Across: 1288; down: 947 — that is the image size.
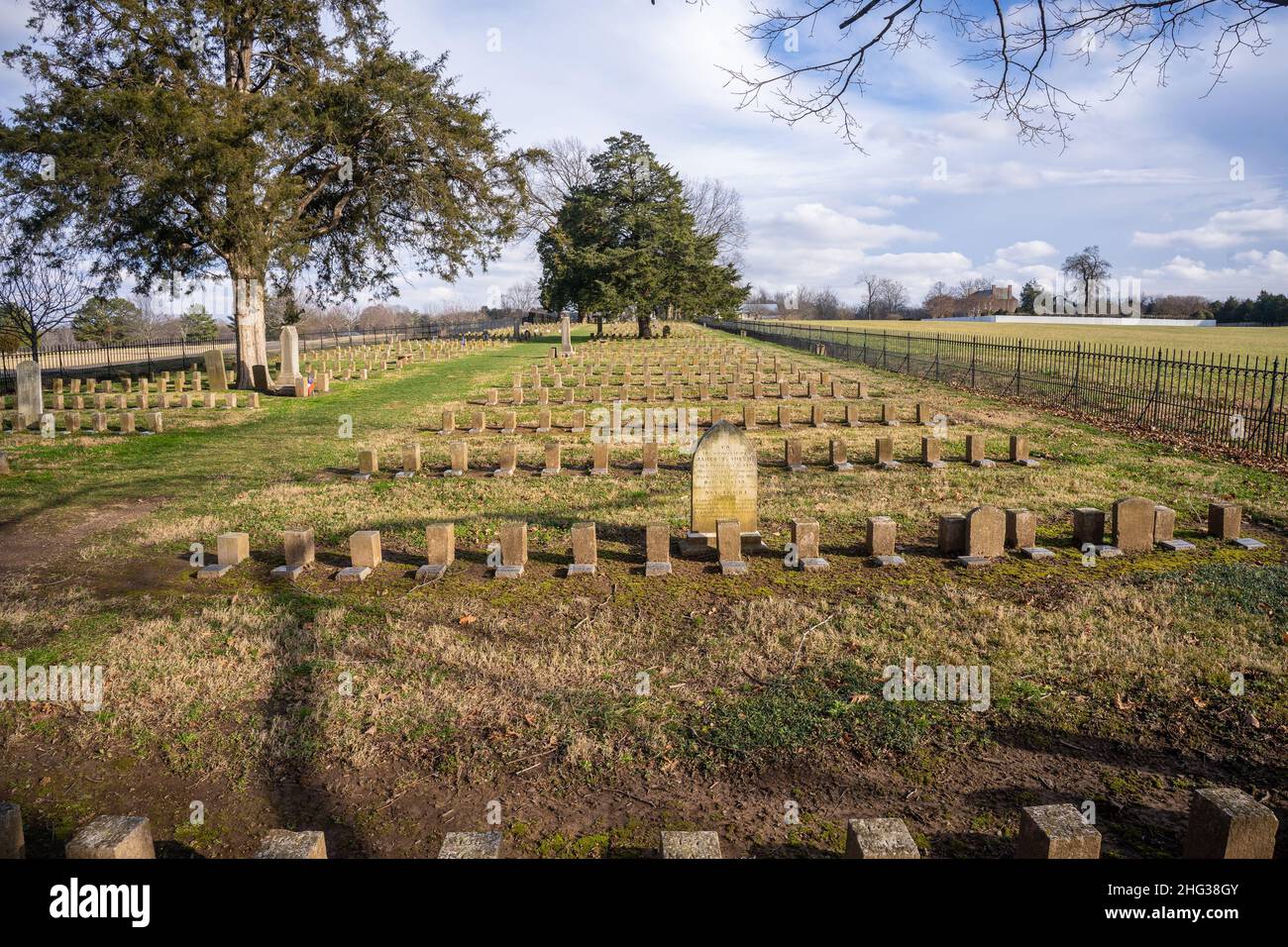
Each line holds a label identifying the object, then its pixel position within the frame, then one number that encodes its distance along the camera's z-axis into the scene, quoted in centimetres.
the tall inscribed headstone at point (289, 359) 2217
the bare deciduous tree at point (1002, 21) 504
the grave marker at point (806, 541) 702
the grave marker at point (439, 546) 696
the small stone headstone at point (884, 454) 1143
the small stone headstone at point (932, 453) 1148
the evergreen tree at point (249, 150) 2053
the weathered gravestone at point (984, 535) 691
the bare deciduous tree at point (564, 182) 6247
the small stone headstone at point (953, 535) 717
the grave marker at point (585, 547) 688
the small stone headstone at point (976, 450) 1147
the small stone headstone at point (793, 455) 1130
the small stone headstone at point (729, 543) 700
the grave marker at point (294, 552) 685
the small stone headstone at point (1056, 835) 266
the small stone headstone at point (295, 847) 268
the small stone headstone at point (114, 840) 262
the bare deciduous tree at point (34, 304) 2664
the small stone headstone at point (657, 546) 691
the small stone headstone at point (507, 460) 1126
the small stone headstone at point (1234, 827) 267
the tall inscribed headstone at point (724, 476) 766
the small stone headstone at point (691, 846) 268
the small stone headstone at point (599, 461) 1108
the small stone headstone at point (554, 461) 1123
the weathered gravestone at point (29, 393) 1590
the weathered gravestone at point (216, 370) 2292
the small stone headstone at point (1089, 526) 723
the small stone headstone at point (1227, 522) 745
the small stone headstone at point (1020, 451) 1155
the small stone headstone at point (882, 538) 709
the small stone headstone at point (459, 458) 1130
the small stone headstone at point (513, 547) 690
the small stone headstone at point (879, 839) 266
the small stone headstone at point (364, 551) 693
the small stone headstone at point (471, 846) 267
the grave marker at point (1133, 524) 714
